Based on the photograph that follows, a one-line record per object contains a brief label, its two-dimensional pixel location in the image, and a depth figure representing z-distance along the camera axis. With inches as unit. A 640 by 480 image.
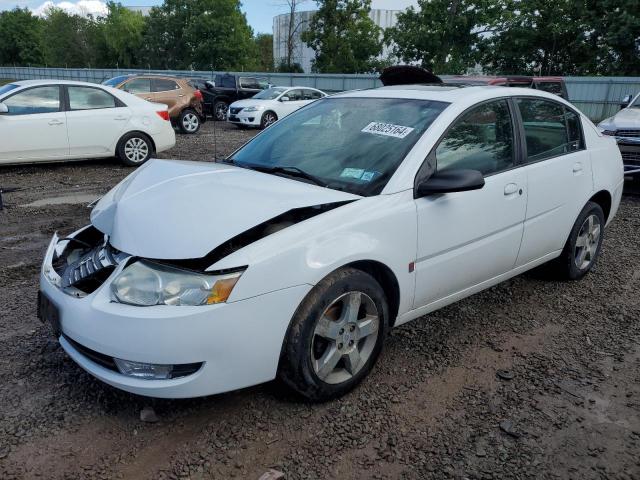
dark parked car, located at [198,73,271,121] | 818.2
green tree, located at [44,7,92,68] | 3137.3
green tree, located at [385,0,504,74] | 1119.0
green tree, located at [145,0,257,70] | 2032.5
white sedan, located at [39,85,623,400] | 93.4
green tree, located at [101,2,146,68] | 2736.2
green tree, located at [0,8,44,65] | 3405.5
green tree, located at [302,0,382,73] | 1461.6
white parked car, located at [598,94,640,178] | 320.5
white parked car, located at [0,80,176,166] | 326.6
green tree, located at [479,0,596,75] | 1069.1
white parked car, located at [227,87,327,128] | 701.3
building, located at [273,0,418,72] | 1902.1
